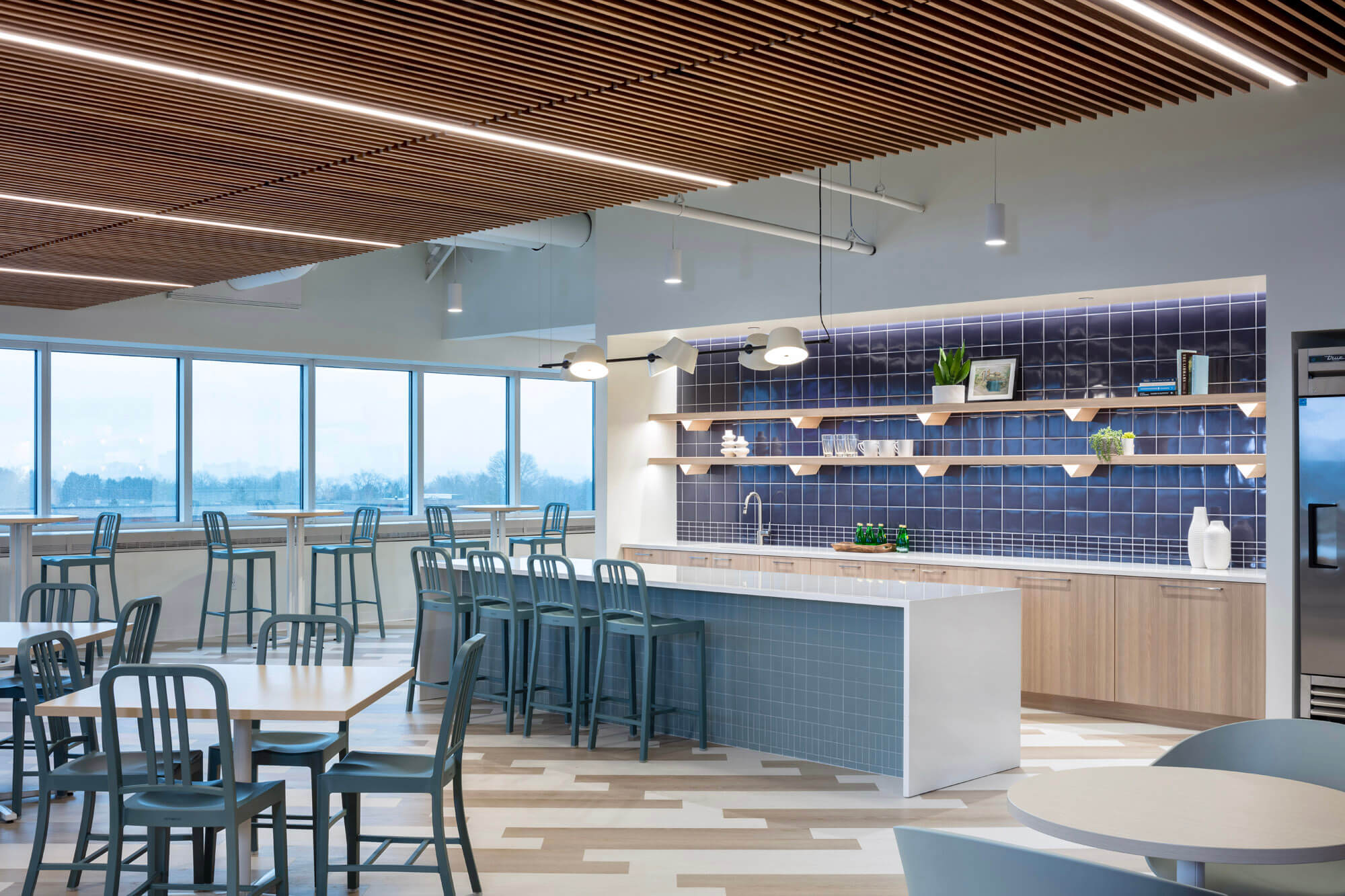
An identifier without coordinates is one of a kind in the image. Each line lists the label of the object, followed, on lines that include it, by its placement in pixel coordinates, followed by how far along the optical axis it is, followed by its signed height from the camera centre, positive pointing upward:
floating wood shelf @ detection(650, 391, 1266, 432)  6.59 +0.30
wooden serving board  8.15 -0.68
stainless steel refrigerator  5.62 -0.39
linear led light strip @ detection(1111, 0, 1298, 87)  2.56 +0.99
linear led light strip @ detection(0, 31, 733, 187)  2.90 +1.01
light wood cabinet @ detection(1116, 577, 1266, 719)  6.16 -1.06
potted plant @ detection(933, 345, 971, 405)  7.82 +0.52
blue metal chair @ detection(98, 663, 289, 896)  3.41 -1.02
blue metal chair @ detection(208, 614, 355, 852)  4.04 -1.05
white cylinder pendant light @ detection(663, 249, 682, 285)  7.98 +1.29
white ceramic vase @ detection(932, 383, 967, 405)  7.81 +0.40
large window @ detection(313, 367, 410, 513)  11.40 +0.15
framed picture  7.69 +0.50
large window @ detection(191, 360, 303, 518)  10.59 +0.16
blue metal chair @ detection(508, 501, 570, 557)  10.95 -0.77
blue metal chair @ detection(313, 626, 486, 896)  3.74 -1.06
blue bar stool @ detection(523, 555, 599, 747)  6.19 -0.91
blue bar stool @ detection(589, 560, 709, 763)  5.83 -0.88
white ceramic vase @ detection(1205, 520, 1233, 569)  6.56 -0.54
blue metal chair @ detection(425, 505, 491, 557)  10.66 -0.76
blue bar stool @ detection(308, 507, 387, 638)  10.05 -0.83
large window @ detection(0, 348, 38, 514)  9.57 +0.20
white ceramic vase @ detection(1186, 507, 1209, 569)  6.64 -0.49
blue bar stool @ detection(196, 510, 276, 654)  9.45 -0.84
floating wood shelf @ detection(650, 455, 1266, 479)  6.72 -0.06
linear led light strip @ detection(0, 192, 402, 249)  4.64 +1.02
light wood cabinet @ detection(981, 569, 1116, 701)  6.71 -1.07
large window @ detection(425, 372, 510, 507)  12.22 +0.15
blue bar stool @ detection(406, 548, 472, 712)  6.82 -0.89
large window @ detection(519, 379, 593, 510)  13.11 +0.13
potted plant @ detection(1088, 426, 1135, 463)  7.15 +0.06
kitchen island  5.23 -1.06
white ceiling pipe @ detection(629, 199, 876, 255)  6.96 +1.44
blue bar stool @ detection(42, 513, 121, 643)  8.77 -0.79
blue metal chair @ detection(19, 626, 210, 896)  3.81 -1.09
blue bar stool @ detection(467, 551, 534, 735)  6.44 -0.91
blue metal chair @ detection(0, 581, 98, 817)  4.80 -1.02
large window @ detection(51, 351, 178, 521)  9.88 +0.16
